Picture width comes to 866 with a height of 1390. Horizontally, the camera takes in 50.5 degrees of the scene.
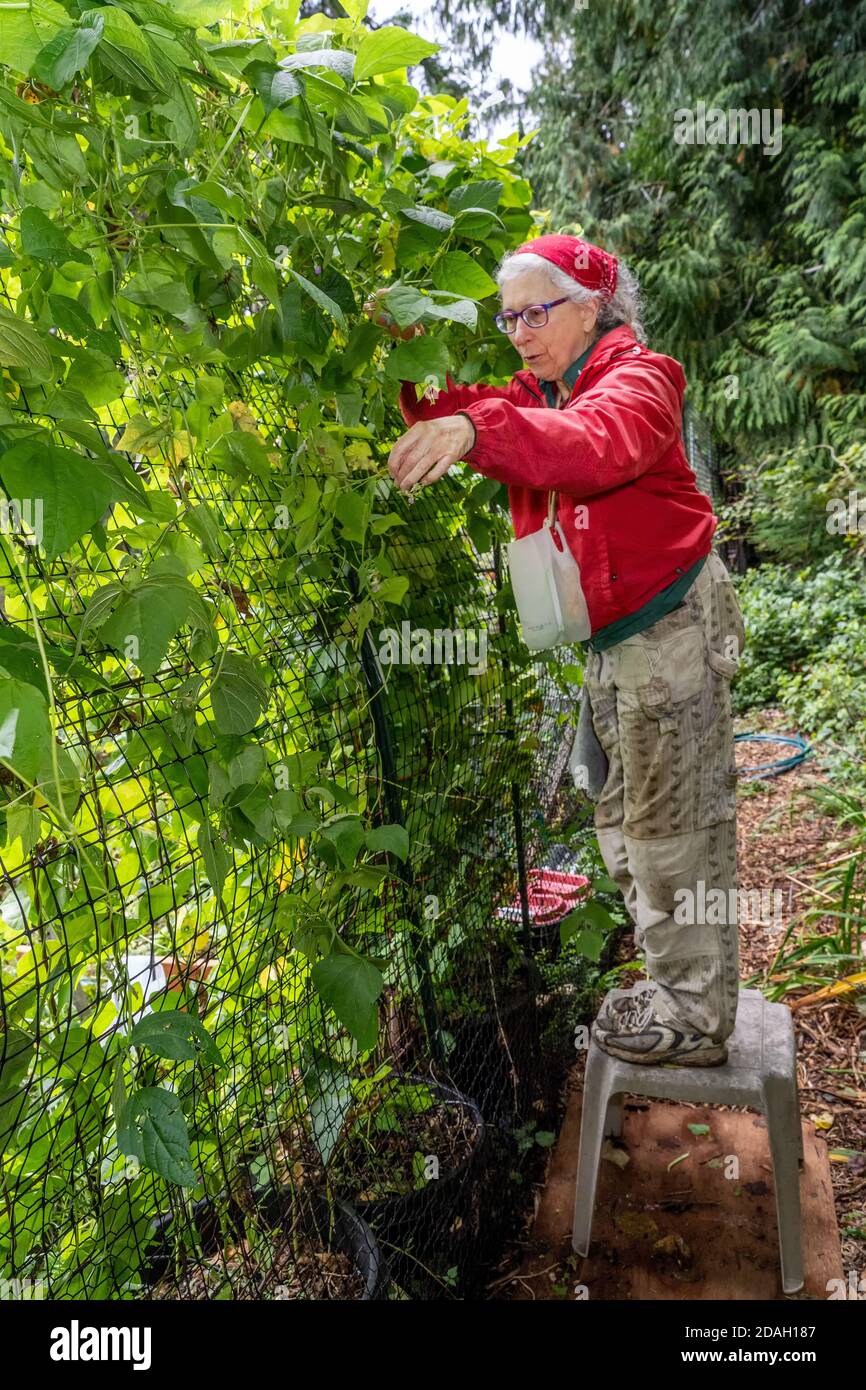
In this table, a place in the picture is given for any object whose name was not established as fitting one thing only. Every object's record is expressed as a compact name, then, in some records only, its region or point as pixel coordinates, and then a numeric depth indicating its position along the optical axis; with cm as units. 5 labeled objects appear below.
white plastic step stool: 179
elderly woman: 166
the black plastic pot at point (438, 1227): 152
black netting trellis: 84
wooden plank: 186
